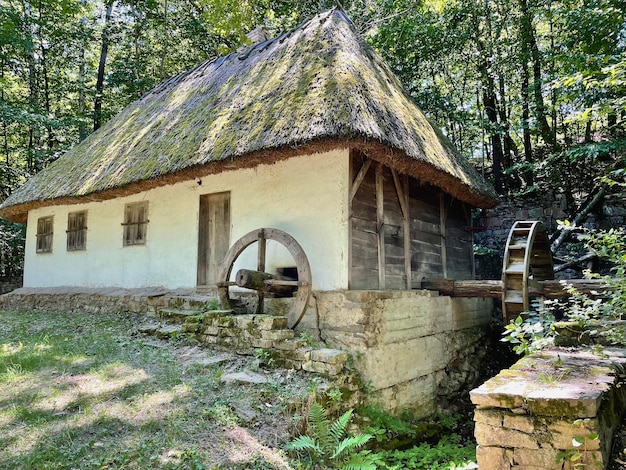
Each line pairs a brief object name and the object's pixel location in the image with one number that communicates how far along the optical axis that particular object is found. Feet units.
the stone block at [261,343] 16.66
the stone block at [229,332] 17.66
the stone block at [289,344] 16.17
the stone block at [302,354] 15.74
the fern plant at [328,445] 11.01
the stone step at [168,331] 19.45
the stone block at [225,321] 17.98
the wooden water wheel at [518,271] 19.57
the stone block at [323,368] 15.24
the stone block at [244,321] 17.39
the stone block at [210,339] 18.28
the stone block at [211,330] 18.34
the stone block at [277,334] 16.56
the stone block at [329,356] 15.28
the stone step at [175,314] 20.93
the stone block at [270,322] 16.96
